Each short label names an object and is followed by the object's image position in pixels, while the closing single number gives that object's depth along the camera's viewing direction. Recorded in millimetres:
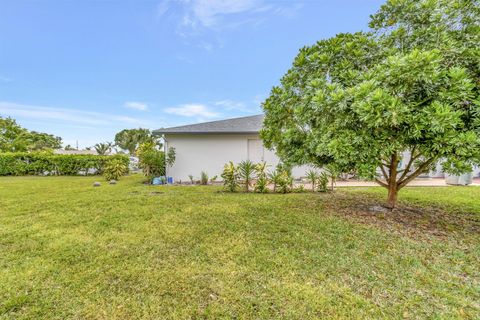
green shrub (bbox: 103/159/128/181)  13117
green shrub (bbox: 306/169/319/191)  9266
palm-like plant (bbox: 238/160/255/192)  8906
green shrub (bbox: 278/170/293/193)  8766
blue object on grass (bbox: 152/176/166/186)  11202
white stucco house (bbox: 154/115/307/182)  11805
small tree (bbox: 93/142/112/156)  32878
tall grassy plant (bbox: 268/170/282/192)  8781
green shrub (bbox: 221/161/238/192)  8984
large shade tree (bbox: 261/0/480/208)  3318
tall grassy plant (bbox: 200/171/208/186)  11258
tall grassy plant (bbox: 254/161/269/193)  8789
